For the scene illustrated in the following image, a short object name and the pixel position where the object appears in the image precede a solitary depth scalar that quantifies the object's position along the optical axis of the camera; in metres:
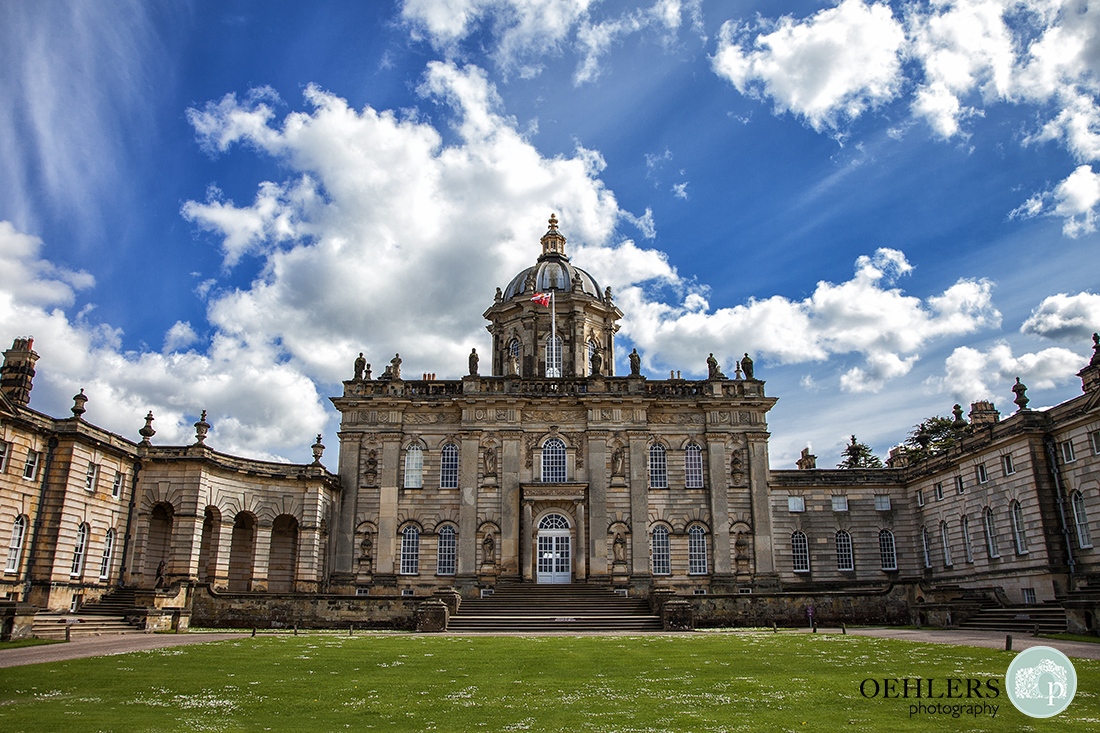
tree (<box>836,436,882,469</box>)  61.86
